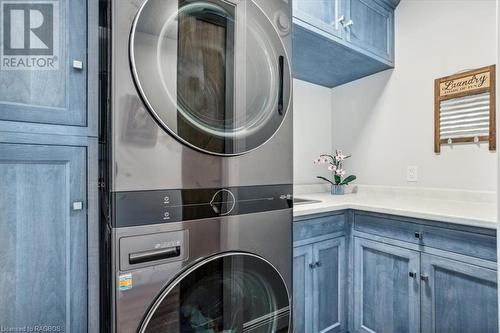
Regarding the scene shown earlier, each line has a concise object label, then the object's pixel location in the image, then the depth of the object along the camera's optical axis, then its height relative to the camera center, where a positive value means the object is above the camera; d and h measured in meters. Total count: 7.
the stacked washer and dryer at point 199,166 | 0.75 +0.00
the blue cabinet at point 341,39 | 1.56 +0.79
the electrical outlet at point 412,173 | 1.92 -0.05
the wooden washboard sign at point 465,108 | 1.57 +0.36
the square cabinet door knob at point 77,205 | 0.93 -0.13
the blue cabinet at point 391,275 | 1.17 -0.55
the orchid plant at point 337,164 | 2.14 +0.02
